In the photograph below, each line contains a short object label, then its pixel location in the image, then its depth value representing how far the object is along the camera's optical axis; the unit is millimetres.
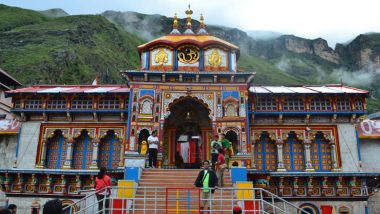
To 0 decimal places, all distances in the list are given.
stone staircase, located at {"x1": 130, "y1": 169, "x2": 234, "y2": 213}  13250
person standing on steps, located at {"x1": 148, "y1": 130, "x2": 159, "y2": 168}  18000
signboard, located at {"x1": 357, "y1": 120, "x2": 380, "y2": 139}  22391
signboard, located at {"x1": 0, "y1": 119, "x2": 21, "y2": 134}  22656
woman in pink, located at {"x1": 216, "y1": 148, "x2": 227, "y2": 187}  14859
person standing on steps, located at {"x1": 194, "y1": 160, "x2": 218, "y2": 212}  12516
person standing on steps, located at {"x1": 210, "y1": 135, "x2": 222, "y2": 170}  15534
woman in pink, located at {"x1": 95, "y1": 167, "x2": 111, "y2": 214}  12384
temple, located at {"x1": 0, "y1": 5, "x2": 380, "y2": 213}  20266
